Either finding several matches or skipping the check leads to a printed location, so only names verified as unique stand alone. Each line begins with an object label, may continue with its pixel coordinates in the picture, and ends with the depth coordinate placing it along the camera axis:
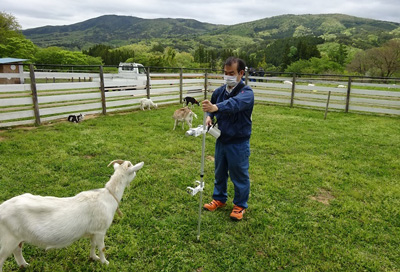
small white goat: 11.61
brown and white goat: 8.13
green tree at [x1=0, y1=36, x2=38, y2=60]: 42.61
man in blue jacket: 2.98
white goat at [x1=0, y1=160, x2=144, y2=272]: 2.16
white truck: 17.44
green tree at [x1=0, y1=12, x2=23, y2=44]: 47.84
